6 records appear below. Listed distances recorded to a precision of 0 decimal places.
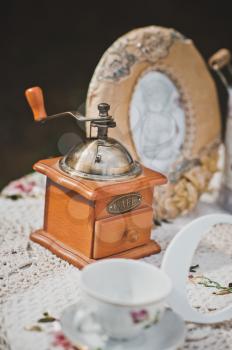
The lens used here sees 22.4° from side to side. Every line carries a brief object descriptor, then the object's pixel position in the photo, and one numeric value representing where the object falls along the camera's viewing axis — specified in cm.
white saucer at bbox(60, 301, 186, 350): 89
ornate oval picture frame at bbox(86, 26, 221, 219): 142
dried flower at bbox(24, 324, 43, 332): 100
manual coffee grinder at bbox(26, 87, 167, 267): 121
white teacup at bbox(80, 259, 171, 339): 87
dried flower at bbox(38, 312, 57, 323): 103
